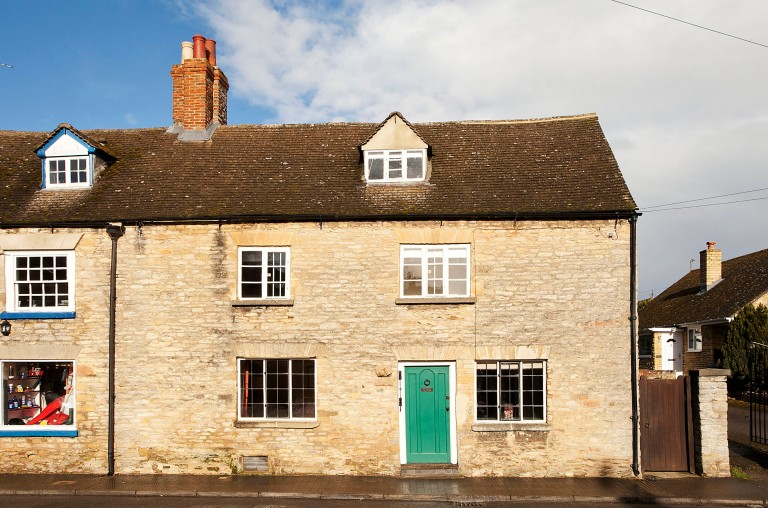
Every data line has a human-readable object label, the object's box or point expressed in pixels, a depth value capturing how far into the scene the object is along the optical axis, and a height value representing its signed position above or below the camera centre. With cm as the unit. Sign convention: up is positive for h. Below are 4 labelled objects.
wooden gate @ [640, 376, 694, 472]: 1196 -266
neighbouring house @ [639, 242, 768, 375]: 2608 -43
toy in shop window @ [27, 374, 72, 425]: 1251 -240
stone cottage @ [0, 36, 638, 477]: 1188 -75
